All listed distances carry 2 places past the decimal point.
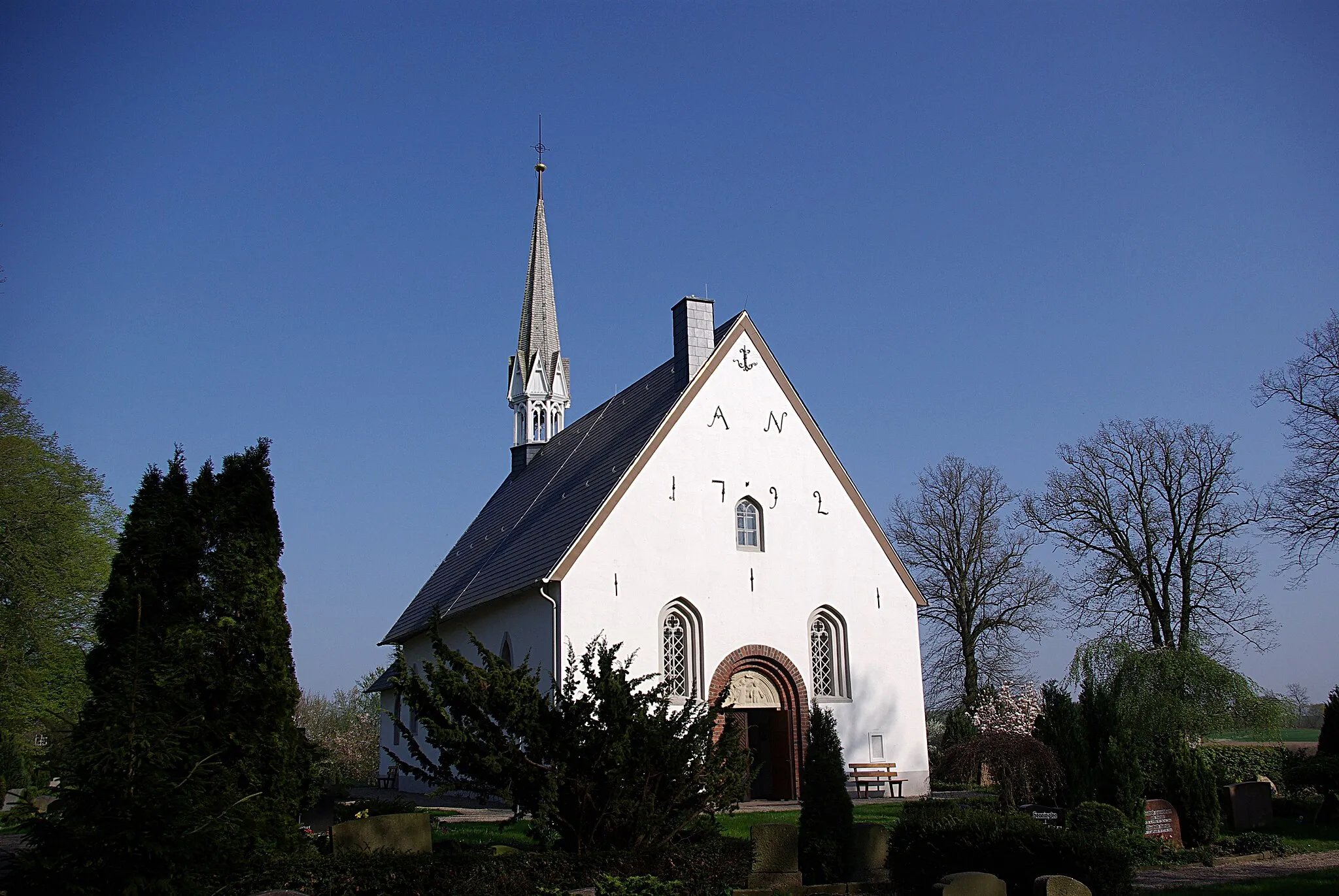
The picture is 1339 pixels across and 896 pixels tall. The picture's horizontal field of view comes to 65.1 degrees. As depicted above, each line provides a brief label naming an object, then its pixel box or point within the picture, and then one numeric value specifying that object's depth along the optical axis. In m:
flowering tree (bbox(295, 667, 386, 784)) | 37.84
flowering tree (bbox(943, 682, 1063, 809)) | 17.28
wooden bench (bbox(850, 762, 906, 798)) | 21.94
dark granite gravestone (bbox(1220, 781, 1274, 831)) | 16.92
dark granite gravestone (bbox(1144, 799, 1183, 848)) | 14.48
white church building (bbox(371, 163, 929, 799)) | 21.17
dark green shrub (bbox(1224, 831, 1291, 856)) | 14.32
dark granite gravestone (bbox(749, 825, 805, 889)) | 11.14
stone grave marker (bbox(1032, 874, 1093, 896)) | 8.84
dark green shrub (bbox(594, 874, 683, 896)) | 9.26
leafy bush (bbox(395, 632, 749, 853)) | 10.73
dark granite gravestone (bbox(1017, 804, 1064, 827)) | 13.58
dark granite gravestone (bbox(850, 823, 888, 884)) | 11.93
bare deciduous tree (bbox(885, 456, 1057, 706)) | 36.34
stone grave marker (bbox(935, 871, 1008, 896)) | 9.10
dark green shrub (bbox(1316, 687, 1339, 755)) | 22.23
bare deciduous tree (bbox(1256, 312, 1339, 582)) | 25.88
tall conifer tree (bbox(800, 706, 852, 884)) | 11.77
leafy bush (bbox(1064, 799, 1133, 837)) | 13.29
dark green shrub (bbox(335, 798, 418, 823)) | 15.36
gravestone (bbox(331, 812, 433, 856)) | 10.70
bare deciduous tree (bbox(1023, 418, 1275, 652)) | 30.91
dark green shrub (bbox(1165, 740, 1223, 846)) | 14.94
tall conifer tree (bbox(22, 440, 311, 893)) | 8.77
